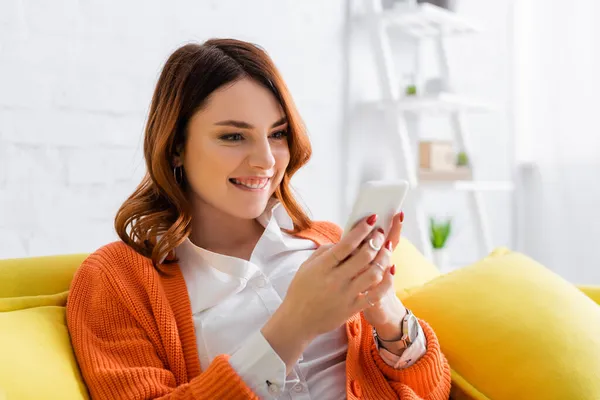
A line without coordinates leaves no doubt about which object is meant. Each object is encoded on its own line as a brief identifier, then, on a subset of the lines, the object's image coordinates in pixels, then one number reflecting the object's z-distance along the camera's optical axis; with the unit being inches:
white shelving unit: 113.6
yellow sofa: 39.8
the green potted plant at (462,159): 127.4
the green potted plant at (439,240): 123.7
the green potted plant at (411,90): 117.6
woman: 41.0
